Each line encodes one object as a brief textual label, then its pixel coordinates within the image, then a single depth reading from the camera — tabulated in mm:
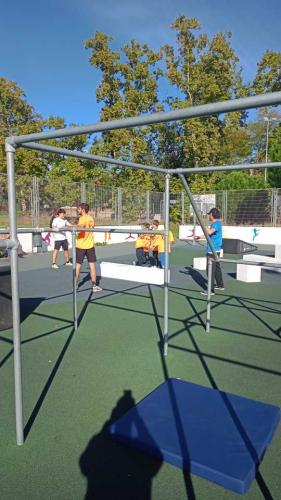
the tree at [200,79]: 27891
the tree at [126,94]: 27250
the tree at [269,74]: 29953
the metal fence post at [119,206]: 19203
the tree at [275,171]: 28406
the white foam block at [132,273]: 8078
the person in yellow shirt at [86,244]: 7406
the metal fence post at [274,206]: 19516
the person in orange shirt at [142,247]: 10461
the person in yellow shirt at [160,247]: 9633
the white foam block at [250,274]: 8438
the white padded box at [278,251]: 11060
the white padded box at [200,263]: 10382
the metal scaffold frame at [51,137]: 1906
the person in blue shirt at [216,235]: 7418
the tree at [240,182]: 25469
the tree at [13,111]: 34969
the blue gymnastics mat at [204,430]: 2357
